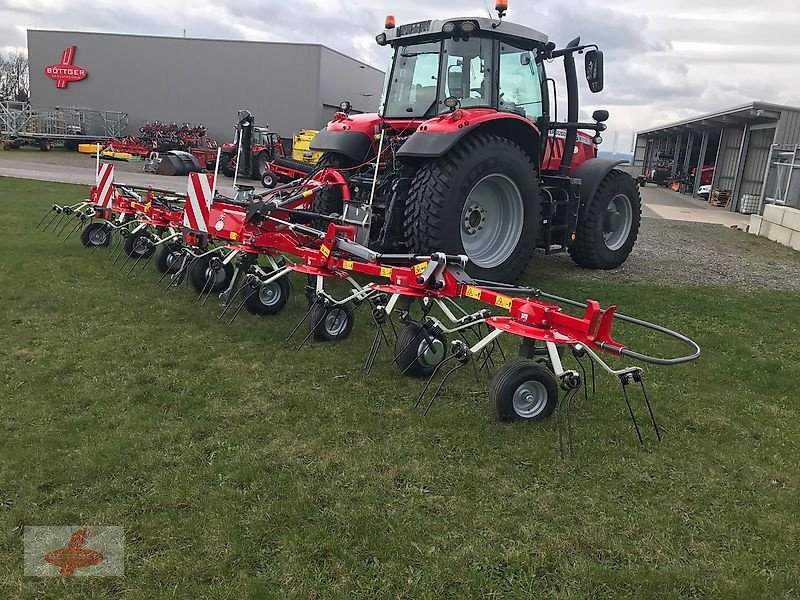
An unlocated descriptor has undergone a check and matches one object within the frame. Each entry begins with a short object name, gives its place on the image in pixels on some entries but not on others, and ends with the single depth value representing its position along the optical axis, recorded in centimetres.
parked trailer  2705
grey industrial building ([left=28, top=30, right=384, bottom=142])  2847
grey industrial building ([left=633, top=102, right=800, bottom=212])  1411
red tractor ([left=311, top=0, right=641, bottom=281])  560
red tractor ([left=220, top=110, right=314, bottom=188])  1887
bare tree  4325
